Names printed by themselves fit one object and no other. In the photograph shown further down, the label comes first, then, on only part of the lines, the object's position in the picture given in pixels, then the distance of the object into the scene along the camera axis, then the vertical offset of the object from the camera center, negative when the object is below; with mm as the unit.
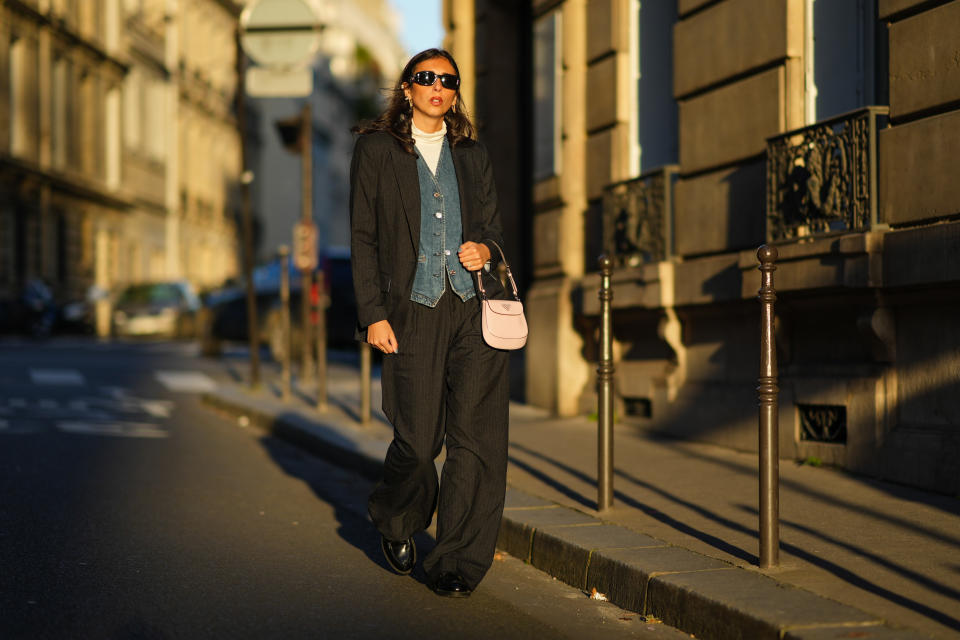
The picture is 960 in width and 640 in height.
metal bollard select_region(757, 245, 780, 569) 4805 -381
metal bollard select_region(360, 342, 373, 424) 10414 -488
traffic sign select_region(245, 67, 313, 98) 14500 +2559
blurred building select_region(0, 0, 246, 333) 39656 +6219
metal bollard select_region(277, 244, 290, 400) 13780 +115
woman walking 5012 -10
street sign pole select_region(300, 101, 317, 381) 15805 +1455
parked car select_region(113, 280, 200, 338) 31906 +316
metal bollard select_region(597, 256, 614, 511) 6059 -248
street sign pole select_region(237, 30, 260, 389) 15826 +1238
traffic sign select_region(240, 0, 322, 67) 14625 +3124
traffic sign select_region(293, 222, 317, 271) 15859 +884
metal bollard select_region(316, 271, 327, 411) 12398 -285
